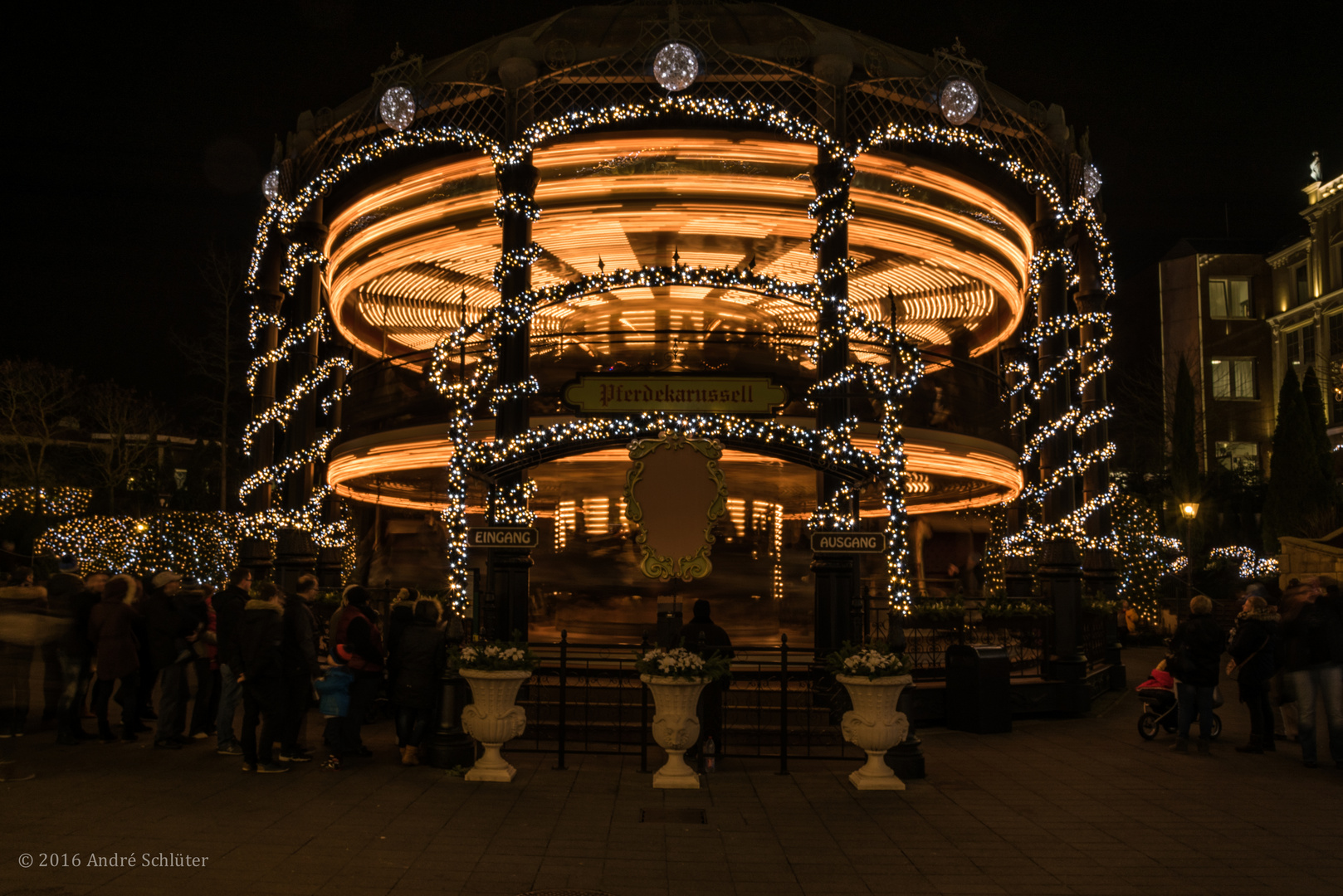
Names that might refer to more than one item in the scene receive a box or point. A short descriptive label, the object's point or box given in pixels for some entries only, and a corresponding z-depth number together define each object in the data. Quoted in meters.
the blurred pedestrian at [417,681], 10.63
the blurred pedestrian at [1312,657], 11.11
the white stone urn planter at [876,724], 9.88
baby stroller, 12.80
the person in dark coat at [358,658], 10.81
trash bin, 13.27
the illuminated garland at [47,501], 37.06
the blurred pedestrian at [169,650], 11.33
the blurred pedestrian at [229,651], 10.84
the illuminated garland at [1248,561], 36.06
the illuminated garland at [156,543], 28.36
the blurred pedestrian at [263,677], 10.09
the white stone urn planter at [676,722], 9.88
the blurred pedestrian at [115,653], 11.45
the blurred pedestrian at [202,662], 11.70
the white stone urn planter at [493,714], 10.04
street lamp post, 31.66
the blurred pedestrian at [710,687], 10.85
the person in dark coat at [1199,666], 11.91
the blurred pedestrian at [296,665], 10.44
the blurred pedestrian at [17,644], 9.59
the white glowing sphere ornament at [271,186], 19.91
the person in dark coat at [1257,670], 12.03
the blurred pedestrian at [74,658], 11.27
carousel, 15.19
